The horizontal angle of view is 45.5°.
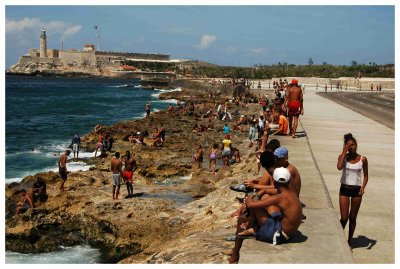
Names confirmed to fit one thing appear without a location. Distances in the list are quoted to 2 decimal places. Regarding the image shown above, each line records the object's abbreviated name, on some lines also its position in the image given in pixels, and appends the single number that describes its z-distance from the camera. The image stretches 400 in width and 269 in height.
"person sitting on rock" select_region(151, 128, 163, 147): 21.86
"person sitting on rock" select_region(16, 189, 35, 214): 12.38
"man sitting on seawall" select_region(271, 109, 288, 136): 12.67
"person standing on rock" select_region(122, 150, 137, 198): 13.07
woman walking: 6.39
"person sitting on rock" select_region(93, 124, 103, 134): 26.45
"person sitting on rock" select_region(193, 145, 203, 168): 17.30
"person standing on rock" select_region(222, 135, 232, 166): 16.94
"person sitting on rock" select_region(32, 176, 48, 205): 12.97
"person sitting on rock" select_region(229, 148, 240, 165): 17.28
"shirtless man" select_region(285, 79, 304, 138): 12.18
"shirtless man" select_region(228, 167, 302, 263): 5.25
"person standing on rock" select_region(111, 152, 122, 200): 12.75
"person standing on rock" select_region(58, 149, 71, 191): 14.41
